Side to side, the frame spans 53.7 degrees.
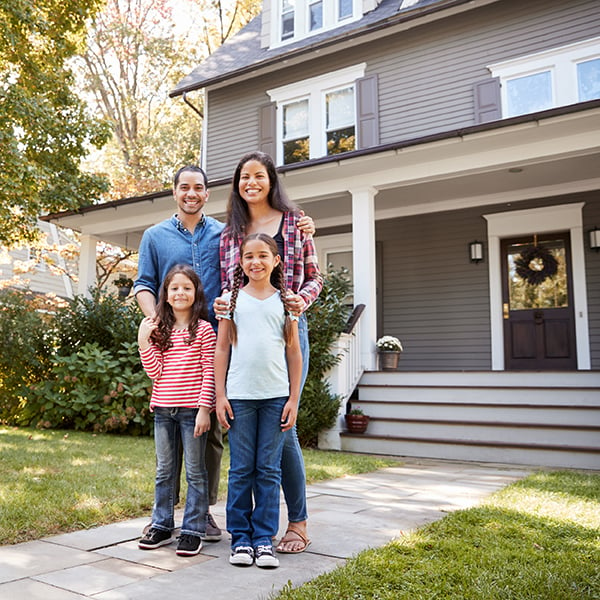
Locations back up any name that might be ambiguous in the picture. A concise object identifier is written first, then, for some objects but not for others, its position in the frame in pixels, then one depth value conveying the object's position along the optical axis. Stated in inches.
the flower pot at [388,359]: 293.6
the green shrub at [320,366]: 245.4
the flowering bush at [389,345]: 294.4
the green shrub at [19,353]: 308.8
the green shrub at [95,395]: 271.6
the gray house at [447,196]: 249.4
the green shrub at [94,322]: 307.4
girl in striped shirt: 97.8
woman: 99.9
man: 110.1
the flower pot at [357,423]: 254.4
